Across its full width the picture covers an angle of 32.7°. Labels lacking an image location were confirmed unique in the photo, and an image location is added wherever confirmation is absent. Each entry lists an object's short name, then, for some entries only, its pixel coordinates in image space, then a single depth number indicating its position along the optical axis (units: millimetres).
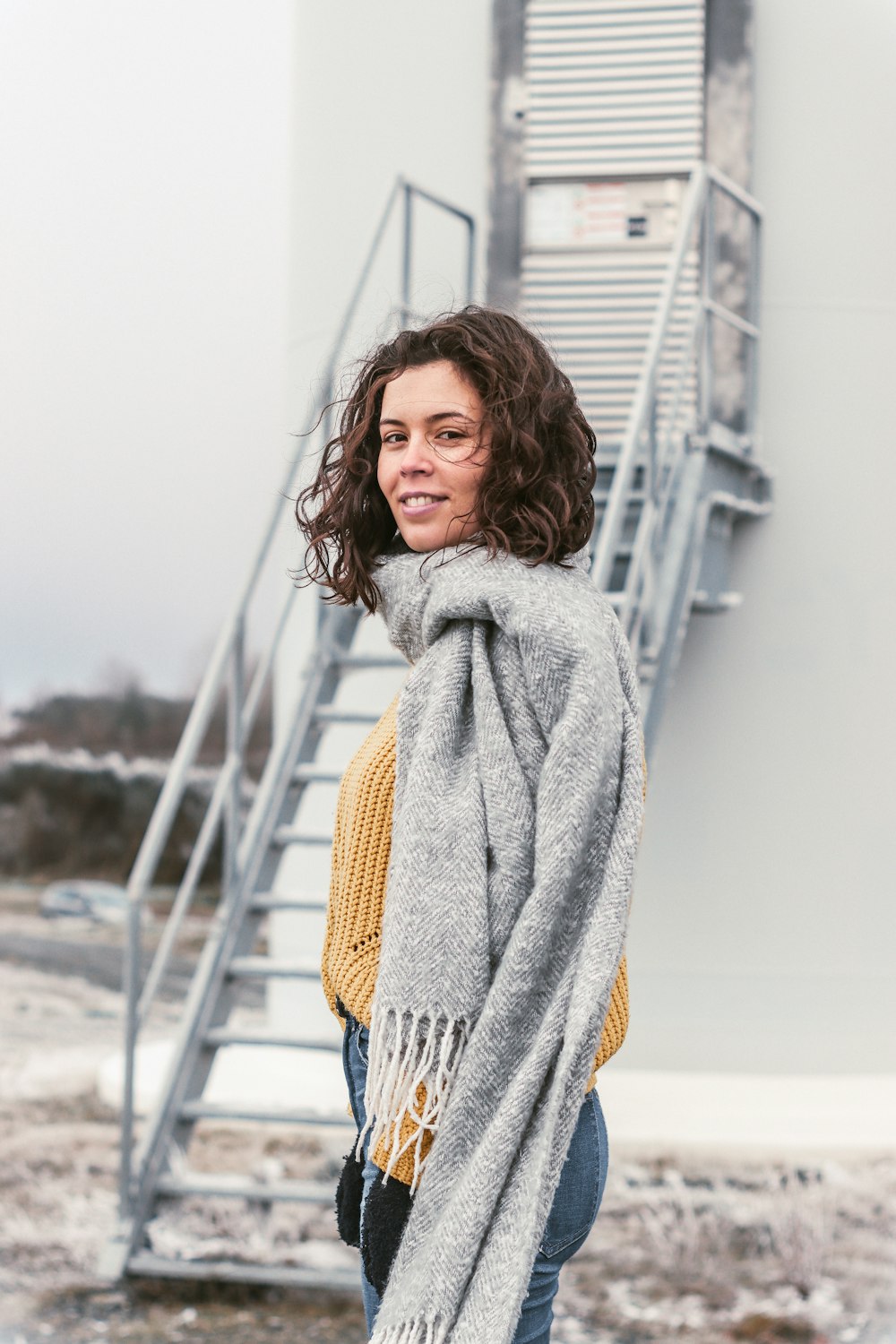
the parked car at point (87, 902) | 11977
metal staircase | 3609
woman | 1390
